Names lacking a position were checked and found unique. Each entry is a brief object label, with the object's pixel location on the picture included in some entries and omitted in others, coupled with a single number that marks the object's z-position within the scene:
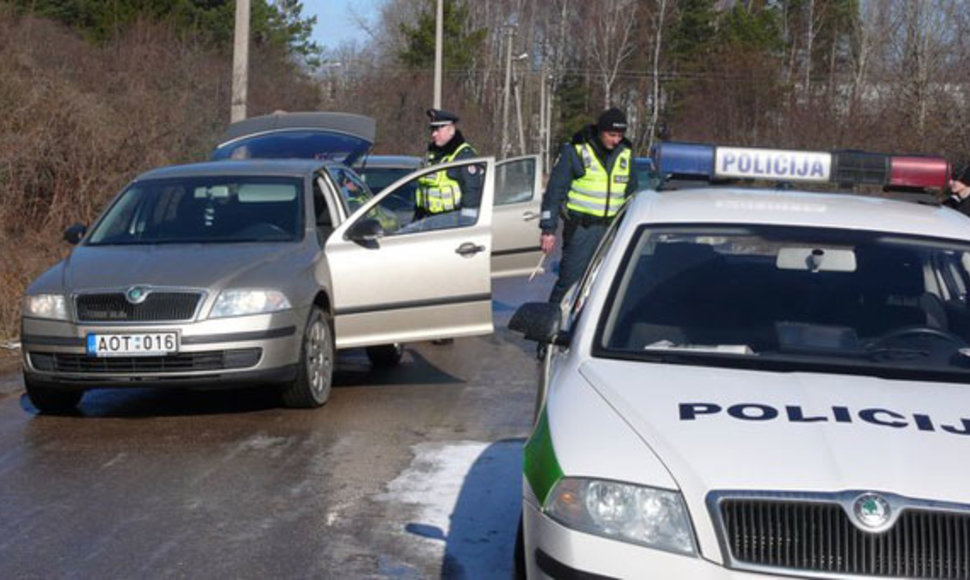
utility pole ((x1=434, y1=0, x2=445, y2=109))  41.25
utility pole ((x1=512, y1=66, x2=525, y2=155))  65.57
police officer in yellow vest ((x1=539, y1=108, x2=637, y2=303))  10.81
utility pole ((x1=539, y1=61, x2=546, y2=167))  66.75
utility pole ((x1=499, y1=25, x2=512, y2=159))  58.57
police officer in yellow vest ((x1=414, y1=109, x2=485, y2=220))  10.77
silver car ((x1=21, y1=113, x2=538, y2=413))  8.66
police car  3.89
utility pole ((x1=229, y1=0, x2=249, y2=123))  20.61
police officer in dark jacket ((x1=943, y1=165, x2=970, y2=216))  10.01
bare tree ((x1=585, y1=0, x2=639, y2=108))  68.75
